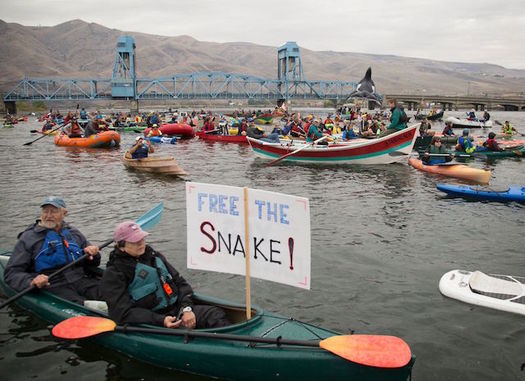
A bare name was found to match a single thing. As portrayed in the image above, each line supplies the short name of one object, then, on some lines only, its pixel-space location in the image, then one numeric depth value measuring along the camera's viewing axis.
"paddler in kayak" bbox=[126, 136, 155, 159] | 18.94
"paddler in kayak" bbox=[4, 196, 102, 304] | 6.28
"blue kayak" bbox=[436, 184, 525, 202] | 13.52
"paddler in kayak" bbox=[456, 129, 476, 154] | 21.89
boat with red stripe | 20.31
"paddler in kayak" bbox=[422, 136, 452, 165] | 18.88
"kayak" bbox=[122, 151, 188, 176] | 18.38
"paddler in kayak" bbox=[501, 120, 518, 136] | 33.12
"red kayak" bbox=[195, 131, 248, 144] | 32.78
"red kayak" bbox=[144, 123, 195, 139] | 36.70
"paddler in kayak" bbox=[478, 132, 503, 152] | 23.50
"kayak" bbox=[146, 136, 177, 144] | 33.06
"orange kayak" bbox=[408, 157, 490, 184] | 16.98
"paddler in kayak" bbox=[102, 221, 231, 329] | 5.20
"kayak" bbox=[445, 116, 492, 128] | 45.91
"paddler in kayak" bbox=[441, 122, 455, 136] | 29.36
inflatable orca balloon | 26.55
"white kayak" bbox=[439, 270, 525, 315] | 7.06
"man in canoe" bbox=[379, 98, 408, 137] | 20.27
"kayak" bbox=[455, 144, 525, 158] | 23.52
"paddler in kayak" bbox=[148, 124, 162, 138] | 33.81
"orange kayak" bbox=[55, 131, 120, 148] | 28.92
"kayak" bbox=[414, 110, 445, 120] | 57.28
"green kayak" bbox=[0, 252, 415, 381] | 4.46
